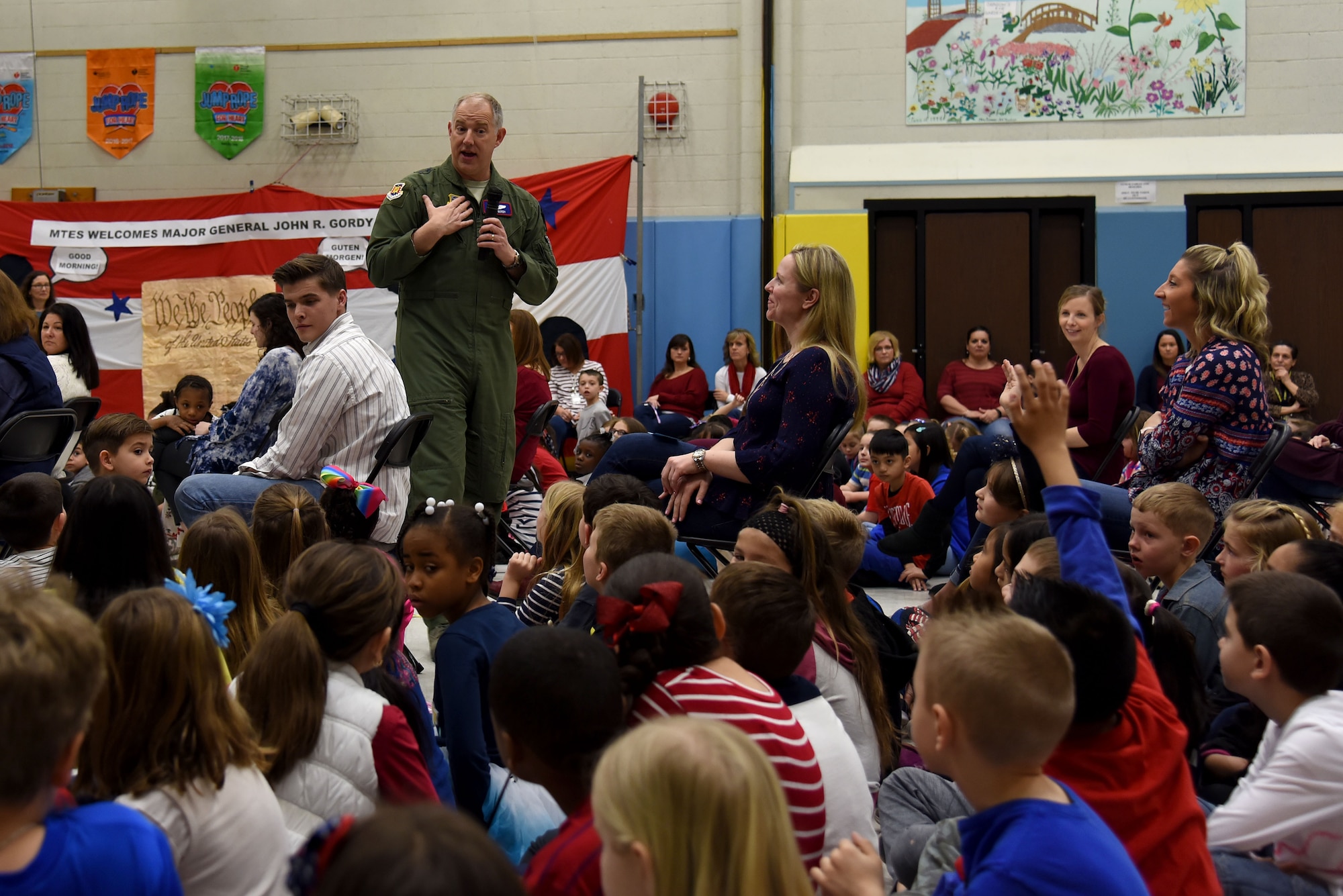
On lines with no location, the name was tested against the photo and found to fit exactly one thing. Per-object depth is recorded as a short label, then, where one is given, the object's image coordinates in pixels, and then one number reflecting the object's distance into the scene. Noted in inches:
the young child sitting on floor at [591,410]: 295.3
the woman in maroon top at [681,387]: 324.2
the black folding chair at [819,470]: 117.4
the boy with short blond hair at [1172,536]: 104.9
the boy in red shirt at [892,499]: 187.6
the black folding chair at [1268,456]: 117.8
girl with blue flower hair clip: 54.8
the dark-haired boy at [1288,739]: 64.5
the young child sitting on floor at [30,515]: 101.4
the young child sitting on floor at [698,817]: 41.1
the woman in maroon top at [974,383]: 318.7
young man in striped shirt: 123.3
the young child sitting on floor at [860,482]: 222.2
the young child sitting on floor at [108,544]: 80.9
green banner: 353.7
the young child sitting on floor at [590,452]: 254.2
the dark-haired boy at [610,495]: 111.6
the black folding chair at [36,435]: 138.0
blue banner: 360.5
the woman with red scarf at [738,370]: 323.6
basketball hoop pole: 335.6
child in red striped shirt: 61.6
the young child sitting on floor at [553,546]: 116.4
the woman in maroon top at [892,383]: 313.0
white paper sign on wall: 323.6
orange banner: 357.7
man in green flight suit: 136.6
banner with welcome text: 337.1
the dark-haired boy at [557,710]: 56.1
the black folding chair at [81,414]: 151.6
